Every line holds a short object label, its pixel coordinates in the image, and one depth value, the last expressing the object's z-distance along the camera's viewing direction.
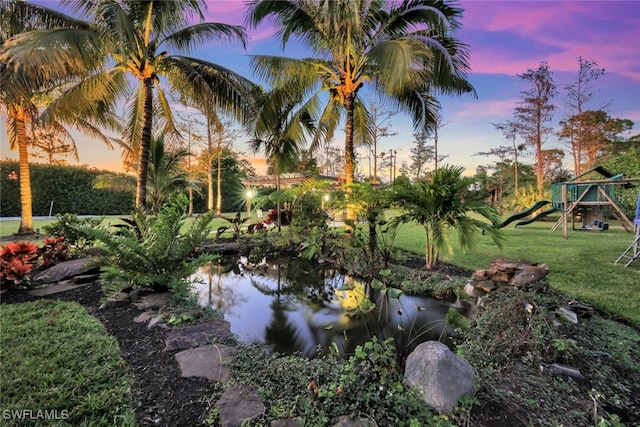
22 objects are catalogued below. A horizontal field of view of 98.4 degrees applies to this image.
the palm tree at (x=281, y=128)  6.99
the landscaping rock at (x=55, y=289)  3.32
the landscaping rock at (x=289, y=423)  1.30
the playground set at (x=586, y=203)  6.90
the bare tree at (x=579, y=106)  13.83
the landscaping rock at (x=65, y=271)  3.71
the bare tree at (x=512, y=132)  18.38
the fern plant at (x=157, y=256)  3.01
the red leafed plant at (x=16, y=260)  3.25
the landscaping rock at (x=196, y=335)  2.10
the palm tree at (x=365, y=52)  4.73
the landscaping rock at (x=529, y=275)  2.78
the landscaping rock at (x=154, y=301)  2.88
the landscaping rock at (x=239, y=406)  1.34
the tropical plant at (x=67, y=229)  5.19
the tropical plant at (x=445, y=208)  3.52
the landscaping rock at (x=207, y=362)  1.74
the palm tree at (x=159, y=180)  8.11
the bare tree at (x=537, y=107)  15.62
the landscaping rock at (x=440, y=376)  1.42
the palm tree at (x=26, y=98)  3.99
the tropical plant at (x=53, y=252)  4.10
